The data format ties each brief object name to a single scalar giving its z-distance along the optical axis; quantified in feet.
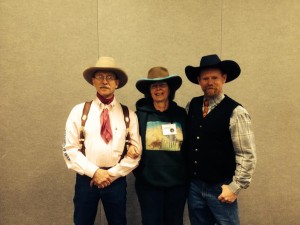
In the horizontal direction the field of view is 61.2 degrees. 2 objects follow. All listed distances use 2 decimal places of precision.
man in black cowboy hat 5.33
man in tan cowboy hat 5.68
